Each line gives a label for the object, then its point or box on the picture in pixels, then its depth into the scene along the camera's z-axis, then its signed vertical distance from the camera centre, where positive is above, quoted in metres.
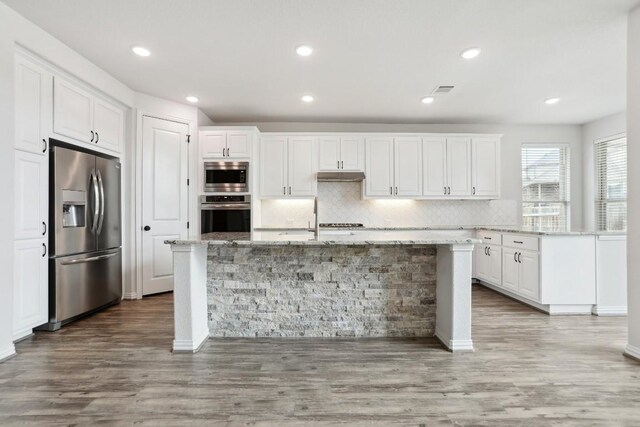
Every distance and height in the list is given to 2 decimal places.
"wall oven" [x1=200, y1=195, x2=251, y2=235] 4.66 +0.05
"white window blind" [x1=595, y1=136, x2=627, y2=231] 4.96 +0.50
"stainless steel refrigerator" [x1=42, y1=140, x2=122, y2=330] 3.00 -0.17
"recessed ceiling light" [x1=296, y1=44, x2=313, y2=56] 2.93 +1.54
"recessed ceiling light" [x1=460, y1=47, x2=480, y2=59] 2.98 +1.54
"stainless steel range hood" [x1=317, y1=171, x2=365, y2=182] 4.99 +0.63
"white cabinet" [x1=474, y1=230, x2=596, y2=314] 3.52 -0.63
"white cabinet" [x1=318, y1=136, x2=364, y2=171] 5.09 +0.96
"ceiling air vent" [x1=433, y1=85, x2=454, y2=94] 3.88 +1.55
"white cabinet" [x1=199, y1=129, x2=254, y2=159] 4.72 +1.05
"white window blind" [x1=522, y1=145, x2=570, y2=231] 5.54 +0.52
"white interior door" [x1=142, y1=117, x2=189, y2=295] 4.19 +0.28
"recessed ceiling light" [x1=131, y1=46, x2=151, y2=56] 2.99 +1.56
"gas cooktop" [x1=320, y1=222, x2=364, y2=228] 5.01 -0.14
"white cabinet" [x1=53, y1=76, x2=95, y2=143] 3.03 +1.05
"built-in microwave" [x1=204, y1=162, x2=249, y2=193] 4.68 +0.57
